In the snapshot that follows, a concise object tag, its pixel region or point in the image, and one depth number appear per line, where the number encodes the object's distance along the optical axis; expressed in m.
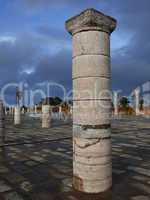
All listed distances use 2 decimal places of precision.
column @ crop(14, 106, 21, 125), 13.13
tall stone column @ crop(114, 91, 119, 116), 19.74
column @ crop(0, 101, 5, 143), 6.20
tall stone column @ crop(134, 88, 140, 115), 20.12
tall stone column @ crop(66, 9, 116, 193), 2.86
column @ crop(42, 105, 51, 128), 10.75
